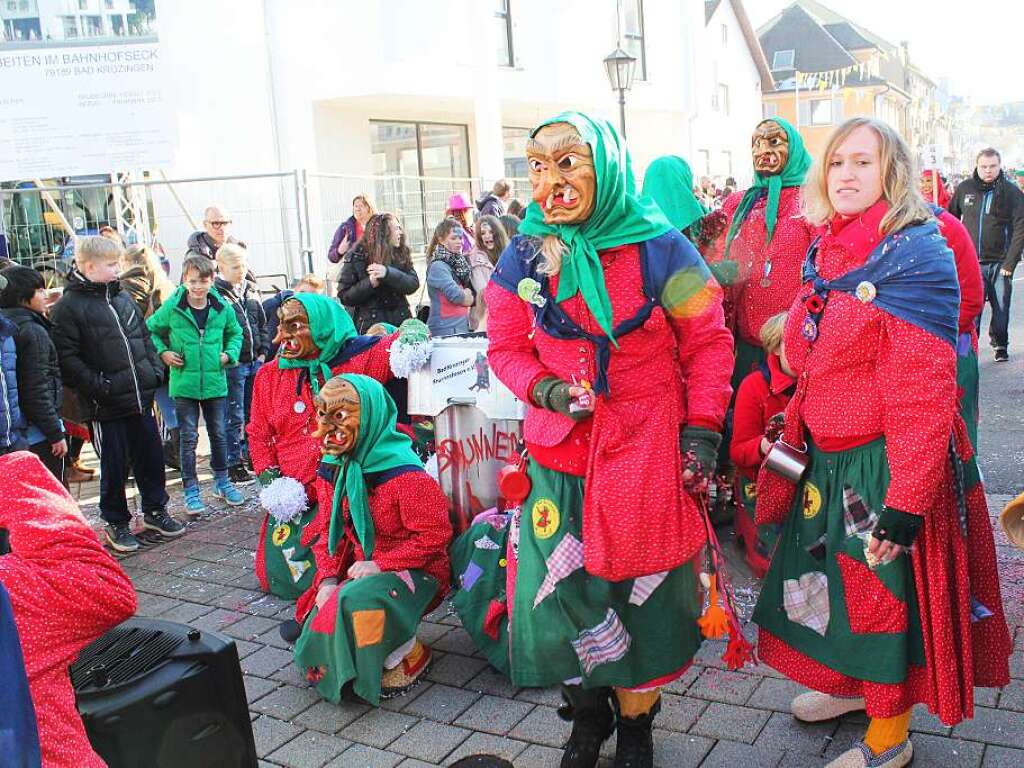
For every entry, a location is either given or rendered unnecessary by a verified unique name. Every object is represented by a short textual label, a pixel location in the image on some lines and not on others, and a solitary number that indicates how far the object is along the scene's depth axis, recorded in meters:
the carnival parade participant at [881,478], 2.57
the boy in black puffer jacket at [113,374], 5.68
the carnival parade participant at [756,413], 4.09
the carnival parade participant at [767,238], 4.50
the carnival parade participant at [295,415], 4.79
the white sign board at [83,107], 7.64
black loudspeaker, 2.47
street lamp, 14.10
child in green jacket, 6.46
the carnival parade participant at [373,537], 3.79
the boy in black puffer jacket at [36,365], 5.28
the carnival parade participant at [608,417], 2.70
